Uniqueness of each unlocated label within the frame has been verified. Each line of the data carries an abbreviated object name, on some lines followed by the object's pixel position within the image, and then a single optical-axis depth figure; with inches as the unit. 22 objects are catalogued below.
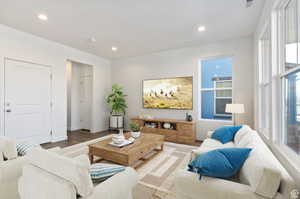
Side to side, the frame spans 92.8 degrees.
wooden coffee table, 88.4
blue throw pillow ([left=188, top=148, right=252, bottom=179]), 47.5
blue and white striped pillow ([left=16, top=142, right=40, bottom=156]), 66.9
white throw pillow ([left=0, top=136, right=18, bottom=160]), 60.5
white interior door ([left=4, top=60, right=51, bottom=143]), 126.8
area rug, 72.0
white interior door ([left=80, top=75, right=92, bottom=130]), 217.0
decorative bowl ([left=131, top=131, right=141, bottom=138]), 120.3
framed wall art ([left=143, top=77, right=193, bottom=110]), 170.1
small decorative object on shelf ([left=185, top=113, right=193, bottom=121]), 162.1
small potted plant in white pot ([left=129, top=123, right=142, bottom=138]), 120.5
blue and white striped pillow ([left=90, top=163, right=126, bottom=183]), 51.9
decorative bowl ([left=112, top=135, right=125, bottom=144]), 102.1
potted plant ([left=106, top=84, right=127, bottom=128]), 202.7
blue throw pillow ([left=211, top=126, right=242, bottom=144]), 100.8
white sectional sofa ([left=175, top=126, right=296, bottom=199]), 39.1
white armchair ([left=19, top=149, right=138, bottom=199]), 38.7
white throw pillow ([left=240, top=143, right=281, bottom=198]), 38.9
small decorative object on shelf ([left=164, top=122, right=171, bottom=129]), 166.0
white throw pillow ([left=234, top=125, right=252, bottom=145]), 86.3
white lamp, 122.4
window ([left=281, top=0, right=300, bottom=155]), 56.6
